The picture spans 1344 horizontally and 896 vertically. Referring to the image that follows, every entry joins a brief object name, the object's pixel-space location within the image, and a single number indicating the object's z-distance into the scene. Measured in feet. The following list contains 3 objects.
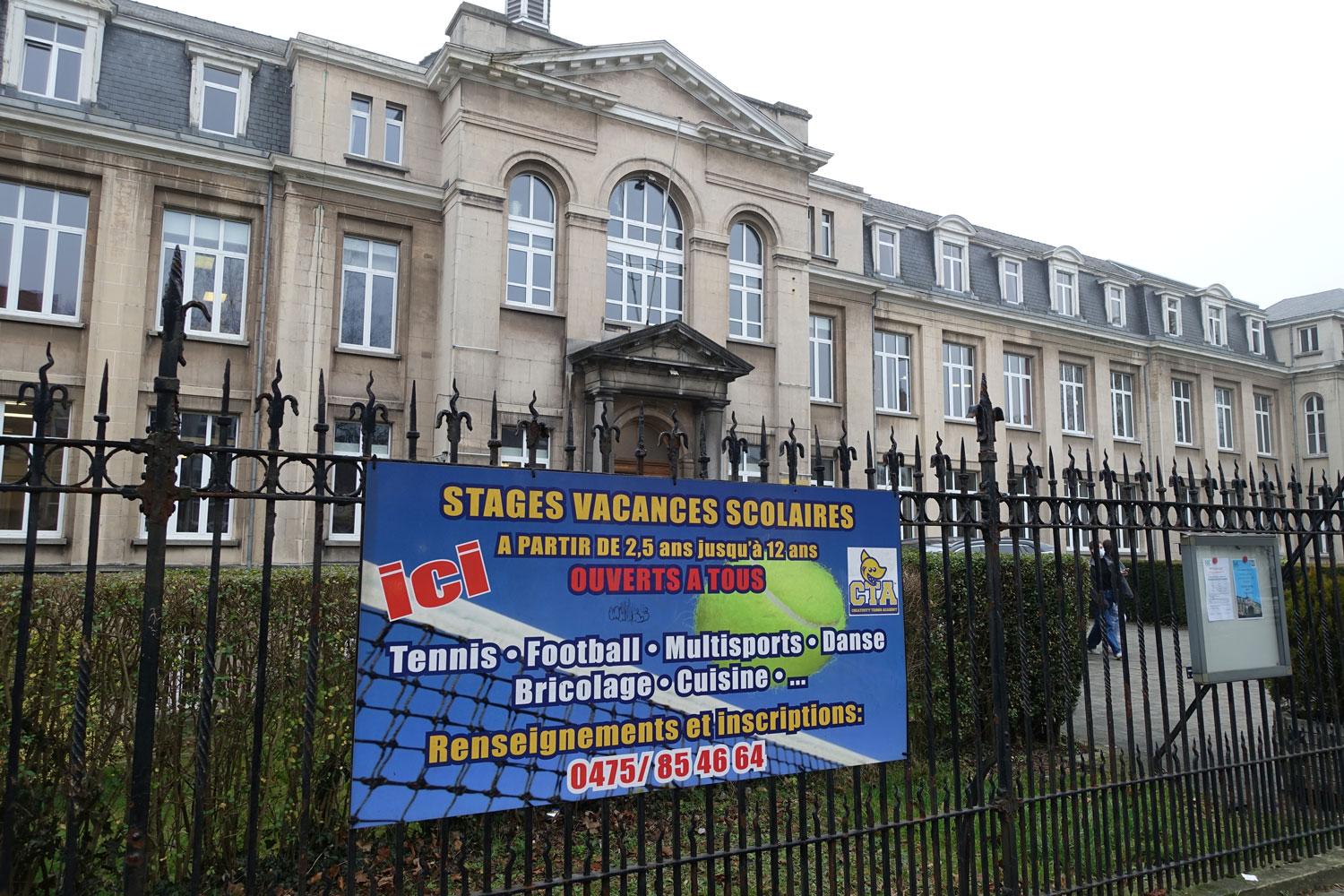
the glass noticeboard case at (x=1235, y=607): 18.52
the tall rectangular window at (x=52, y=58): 53.06
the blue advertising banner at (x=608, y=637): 11.00
